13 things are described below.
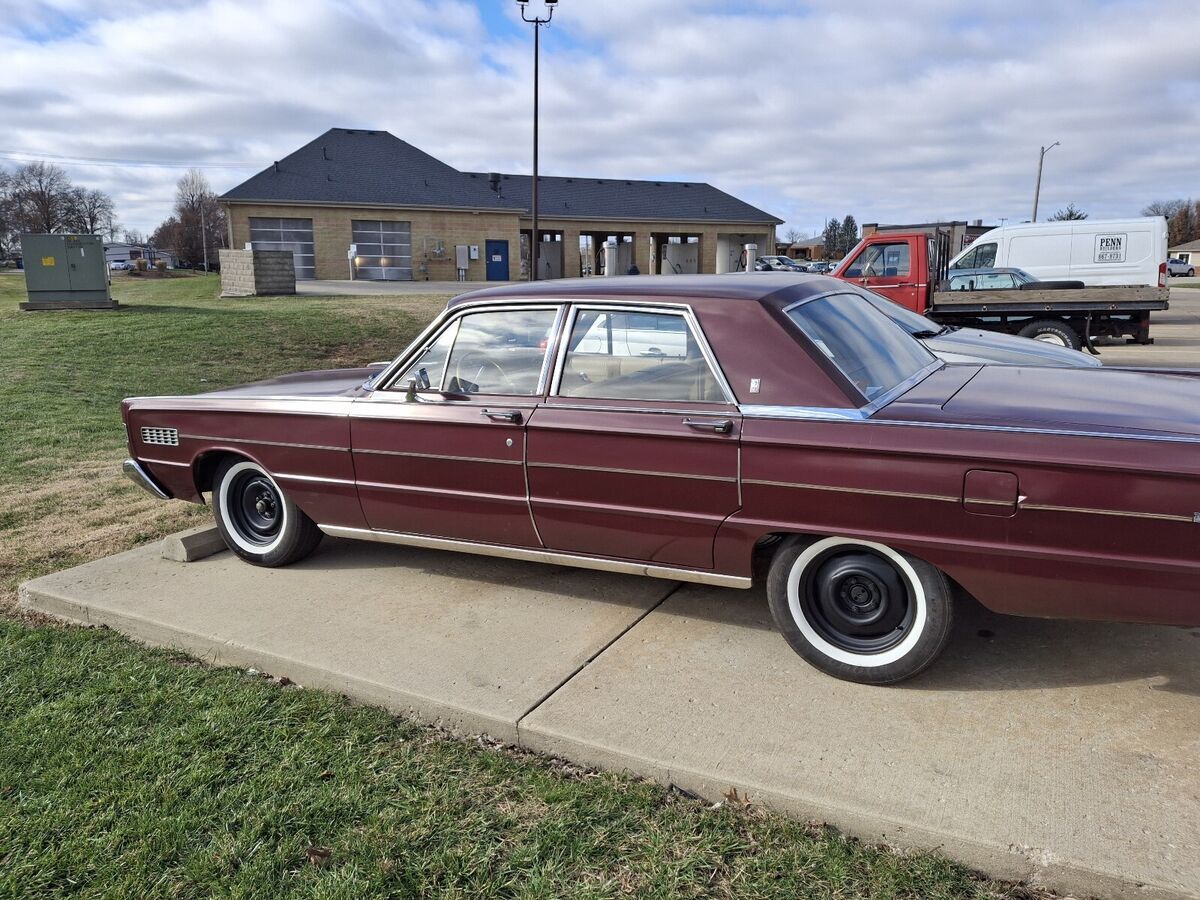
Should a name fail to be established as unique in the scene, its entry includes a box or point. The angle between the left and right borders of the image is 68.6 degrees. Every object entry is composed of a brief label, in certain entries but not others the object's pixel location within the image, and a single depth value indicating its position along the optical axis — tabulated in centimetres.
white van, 1830
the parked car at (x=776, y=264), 3837
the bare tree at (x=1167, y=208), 9937
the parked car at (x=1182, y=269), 6856
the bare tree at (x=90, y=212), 9131
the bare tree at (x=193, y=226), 8625
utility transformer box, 1775
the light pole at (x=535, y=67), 2106
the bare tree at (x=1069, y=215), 6719
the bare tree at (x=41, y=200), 8456
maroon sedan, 279
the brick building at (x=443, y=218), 3603
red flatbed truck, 1234
